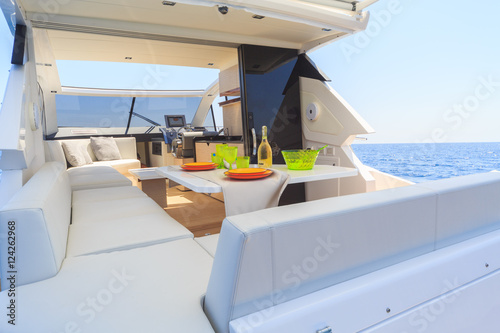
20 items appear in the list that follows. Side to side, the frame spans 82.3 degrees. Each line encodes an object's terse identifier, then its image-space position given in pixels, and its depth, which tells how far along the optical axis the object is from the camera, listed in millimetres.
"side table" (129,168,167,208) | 2895
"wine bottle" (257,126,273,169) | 2064
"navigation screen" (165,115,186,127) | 6185
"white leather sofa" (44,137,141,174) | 3754
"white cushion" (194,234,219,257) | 1169
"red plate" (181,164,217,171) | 2022
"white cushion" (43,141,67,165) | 3425
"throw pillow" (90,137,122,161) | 4974
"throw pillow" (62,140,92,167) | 4406
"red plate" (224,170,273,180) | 1543
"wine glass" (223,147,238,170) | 2000
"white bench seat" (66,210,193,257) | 1206
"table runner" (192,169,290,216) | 1422
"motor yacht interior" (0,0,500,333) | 628
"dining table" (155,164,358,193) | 1414
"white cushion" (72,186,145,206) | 2156
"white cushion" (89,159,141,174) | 4543
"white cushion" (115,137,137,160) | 5387
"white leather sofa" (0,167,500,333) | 596
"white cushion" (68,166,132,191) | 2754
